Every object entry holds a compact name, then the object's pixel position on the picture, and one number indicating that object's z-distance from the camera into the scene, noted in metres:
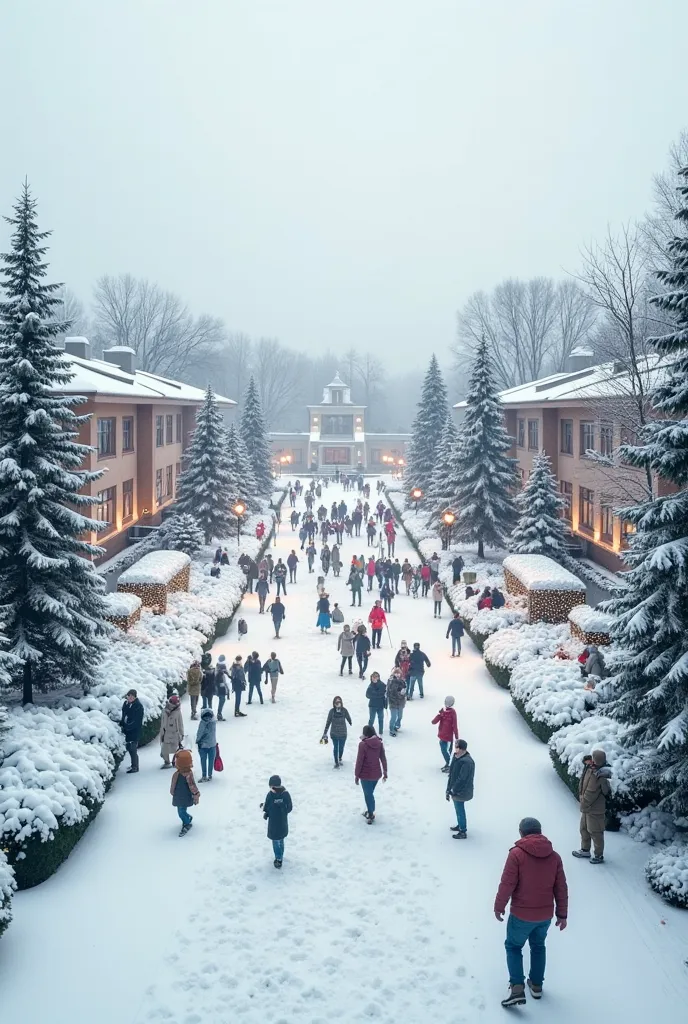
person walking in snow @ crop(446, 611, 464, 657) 19.80
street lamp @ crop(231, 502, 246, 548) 32.59
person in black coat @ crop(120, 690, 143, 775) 12.41
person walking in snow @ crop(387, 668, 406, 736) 14.22
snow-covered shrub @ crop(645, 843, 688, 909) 8.77
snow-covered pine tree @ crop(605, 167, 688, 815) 9.59
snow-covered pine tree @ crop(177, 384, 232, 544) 32.94
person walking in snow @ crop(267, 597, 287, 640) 21.42
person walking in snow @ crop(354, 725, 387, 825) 10.77
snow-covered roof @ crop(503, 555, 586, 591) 18.94
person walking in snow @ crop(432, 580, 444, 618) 24.64
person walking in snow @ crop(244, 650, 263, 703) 15.83
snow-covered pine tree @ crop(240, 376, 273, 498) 51.96
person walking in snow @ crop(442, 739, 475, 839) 10.10
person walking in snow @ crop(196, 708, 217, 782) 11.88
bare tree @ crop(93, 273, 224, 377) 77.31
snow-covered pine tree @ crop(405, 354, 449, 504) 48.47
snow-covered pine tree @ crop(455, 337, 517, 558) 30.91
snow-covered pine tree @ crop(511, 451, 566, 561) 26.75
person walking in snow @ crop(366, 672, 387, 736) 13.85
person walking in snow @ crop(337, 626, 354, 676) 18.20
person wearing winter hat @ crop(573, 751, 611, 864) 9.59
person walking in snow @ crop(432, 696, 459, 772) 12.52
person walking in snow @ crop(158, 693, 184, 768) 12.45
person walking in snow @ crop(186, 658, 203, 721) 15.28
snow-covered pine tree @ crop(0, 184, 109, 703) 13.01
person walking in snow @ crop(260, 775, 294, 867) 9.45
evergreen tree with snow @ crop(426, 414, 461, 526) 31.95
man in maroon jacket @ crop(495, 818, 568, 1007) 6.80
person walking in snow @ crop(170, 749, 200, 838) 10.33
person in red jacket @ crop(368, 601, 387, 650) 20.52
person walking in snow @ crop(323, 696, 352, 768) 12.48
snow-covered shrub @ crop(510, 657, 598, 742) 13.12
